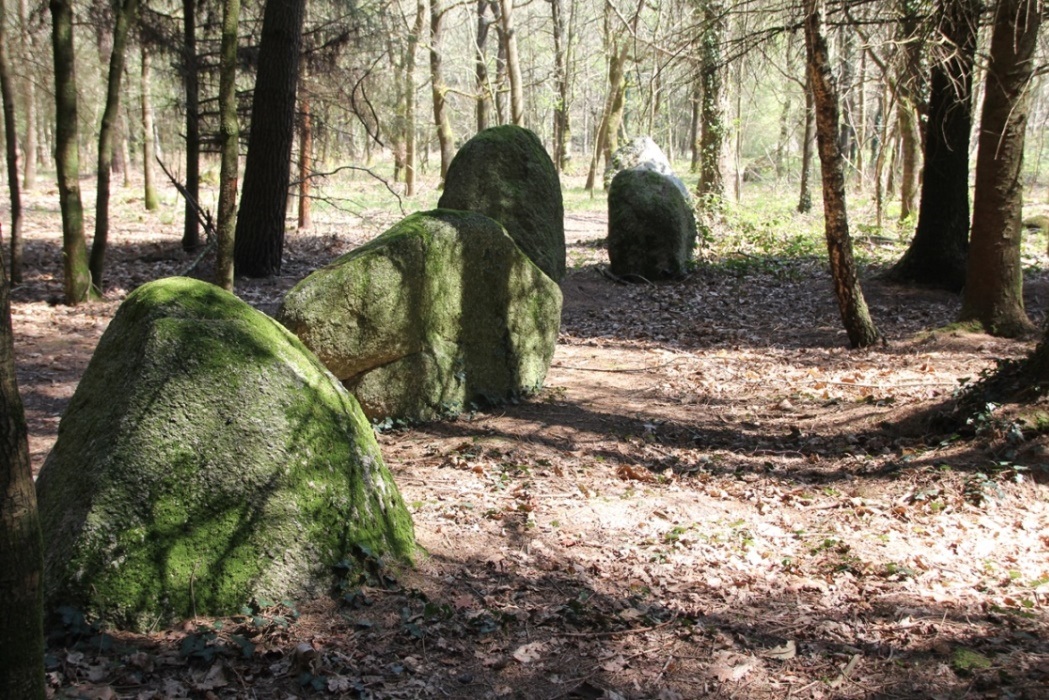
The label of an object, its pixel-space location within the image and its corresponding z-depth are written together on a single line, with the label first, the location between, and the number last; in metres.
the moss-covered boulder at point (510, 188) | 11.40
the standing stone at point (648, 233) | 13.62
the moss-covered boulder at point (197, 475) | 3.46
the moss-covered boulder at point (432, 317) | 6.55
